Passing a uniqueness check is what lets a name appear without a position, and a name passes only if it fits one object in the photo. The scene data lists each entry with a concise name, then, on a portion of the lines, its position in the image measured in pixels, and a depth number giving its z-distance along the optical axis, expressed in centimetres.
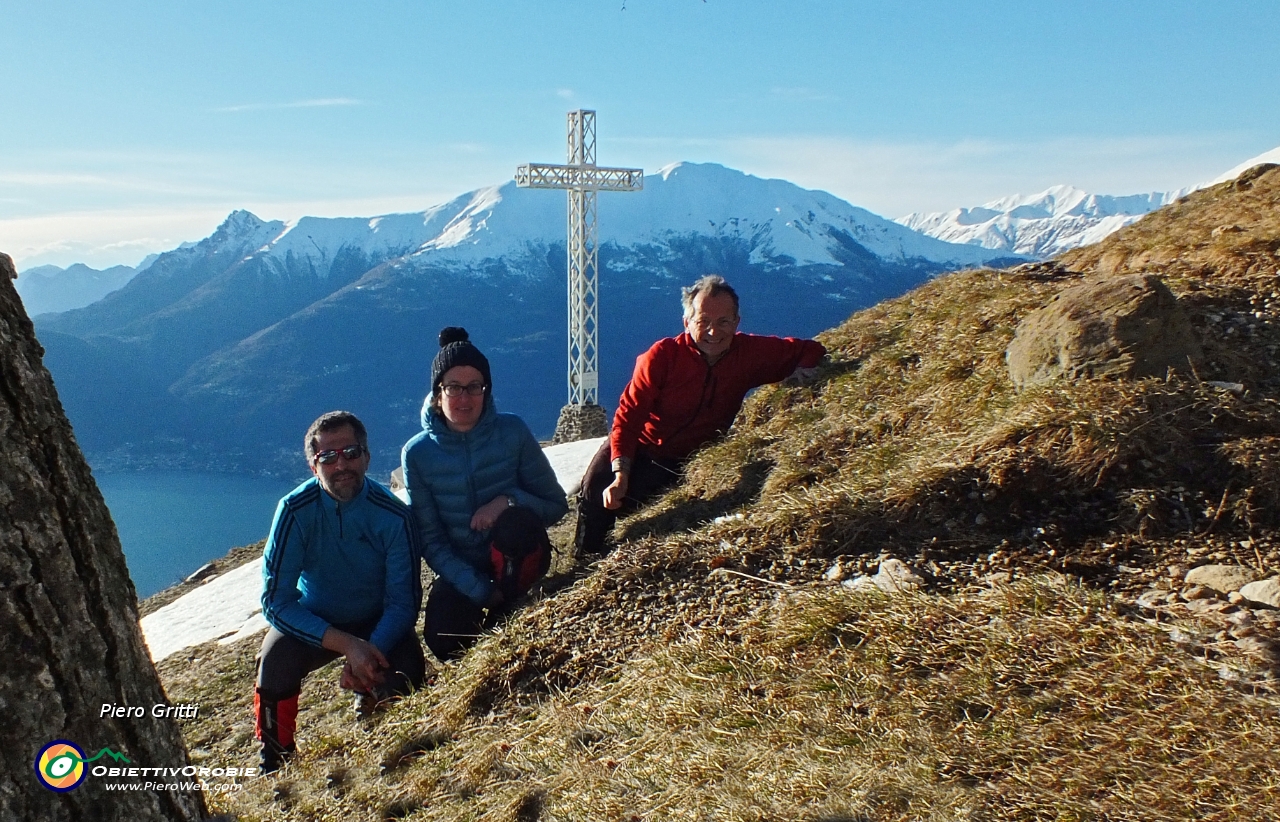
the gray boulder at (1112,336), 467
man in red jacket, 572
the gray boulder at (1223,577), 336
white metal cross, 2588
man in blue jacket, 456
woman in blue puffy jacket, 506
